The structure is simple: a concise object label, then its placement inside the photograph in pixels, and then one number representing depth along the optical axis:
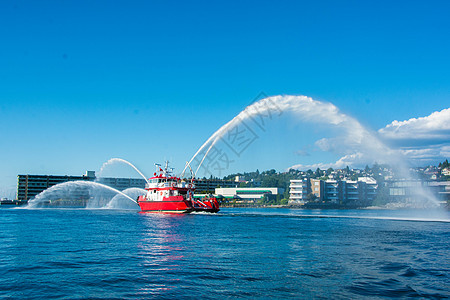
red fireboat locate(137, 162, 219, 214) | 76.25
